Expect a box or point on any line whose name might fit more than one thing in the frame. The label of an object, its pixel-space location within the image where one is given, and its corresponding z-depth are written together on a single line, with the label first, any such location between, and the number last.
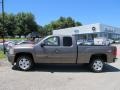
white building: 20.33
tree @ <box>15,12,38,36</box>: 28.87
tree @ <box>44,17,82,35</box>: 37.96
